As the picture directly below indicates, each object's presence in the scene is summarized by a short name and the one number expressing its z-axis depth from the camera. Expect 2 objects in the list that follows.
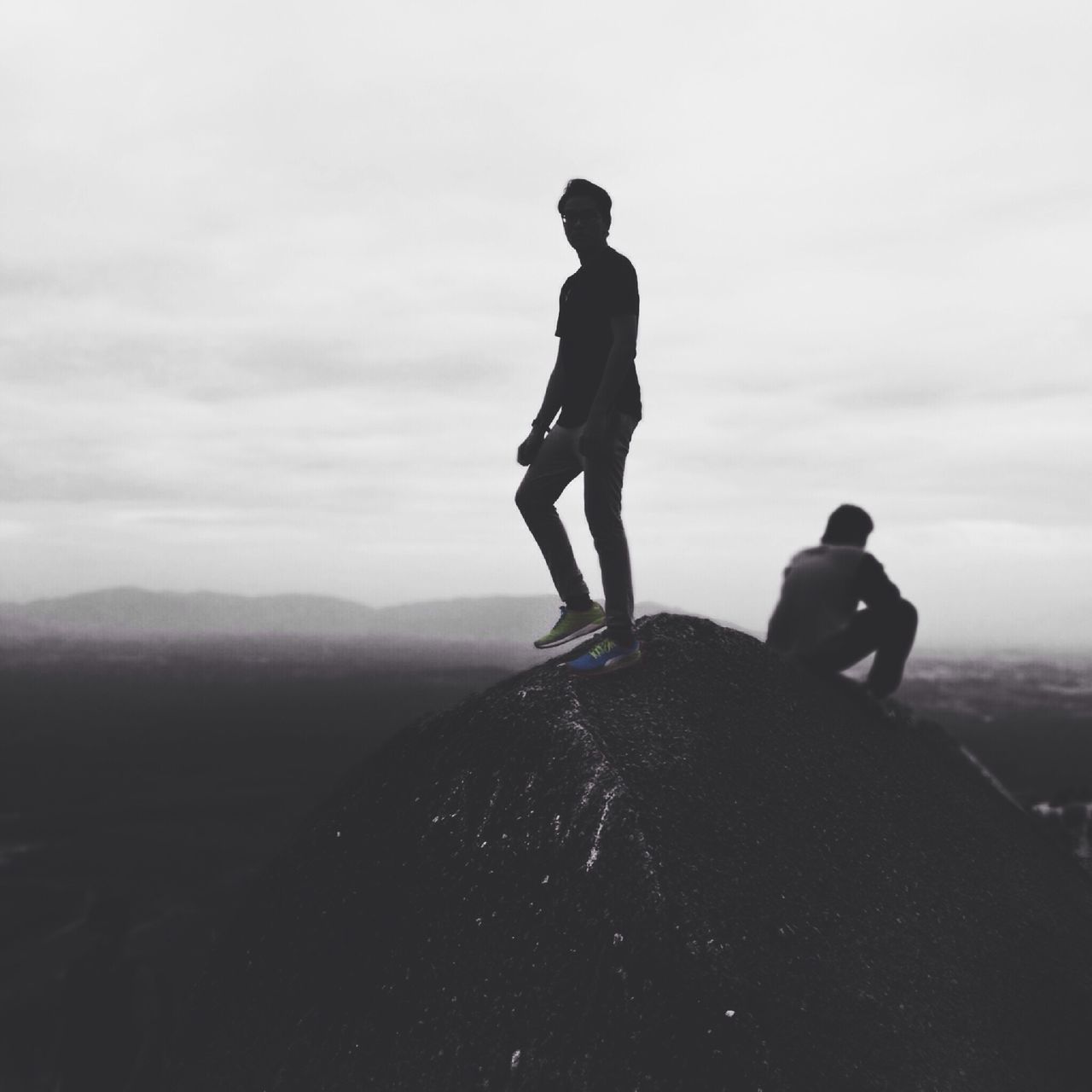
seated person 5.25
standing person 4.59
